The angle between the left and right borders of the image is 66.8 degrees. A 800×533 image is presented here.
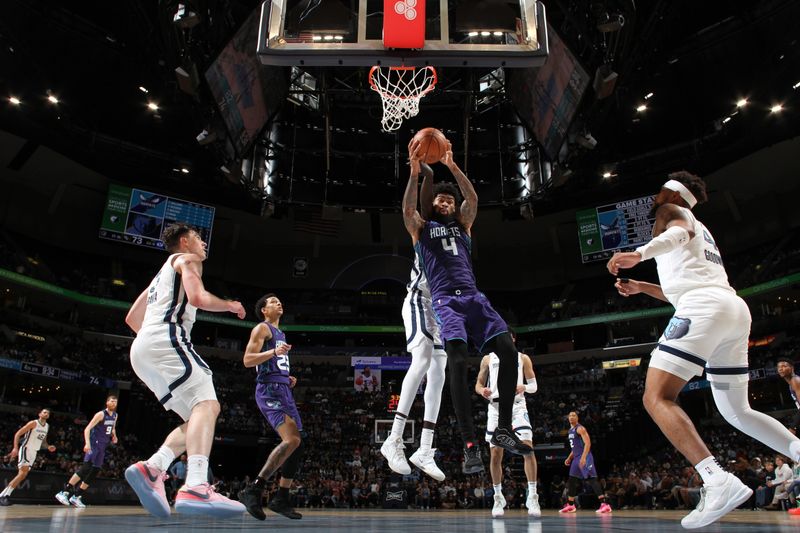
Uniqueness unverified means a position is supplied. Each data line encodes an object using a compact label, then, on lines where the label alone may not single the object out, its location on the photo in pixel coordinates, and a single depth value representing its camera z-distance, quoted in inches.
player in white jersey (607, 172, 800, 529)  141.9
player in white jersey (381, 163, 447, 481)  206.7
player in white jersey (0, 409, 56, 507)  468.8
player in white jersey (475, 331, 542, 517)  321.1
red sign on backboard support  283.4
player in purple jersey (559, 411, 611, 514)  478.6
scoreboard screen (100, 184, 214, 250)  1026.1
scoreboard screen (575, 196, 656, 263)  983.6
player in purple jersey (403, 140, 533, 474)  177.2
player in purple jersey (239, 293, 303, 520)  244.4
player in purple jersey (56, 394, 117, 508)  444.1
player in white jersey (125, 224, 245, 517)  151.0
